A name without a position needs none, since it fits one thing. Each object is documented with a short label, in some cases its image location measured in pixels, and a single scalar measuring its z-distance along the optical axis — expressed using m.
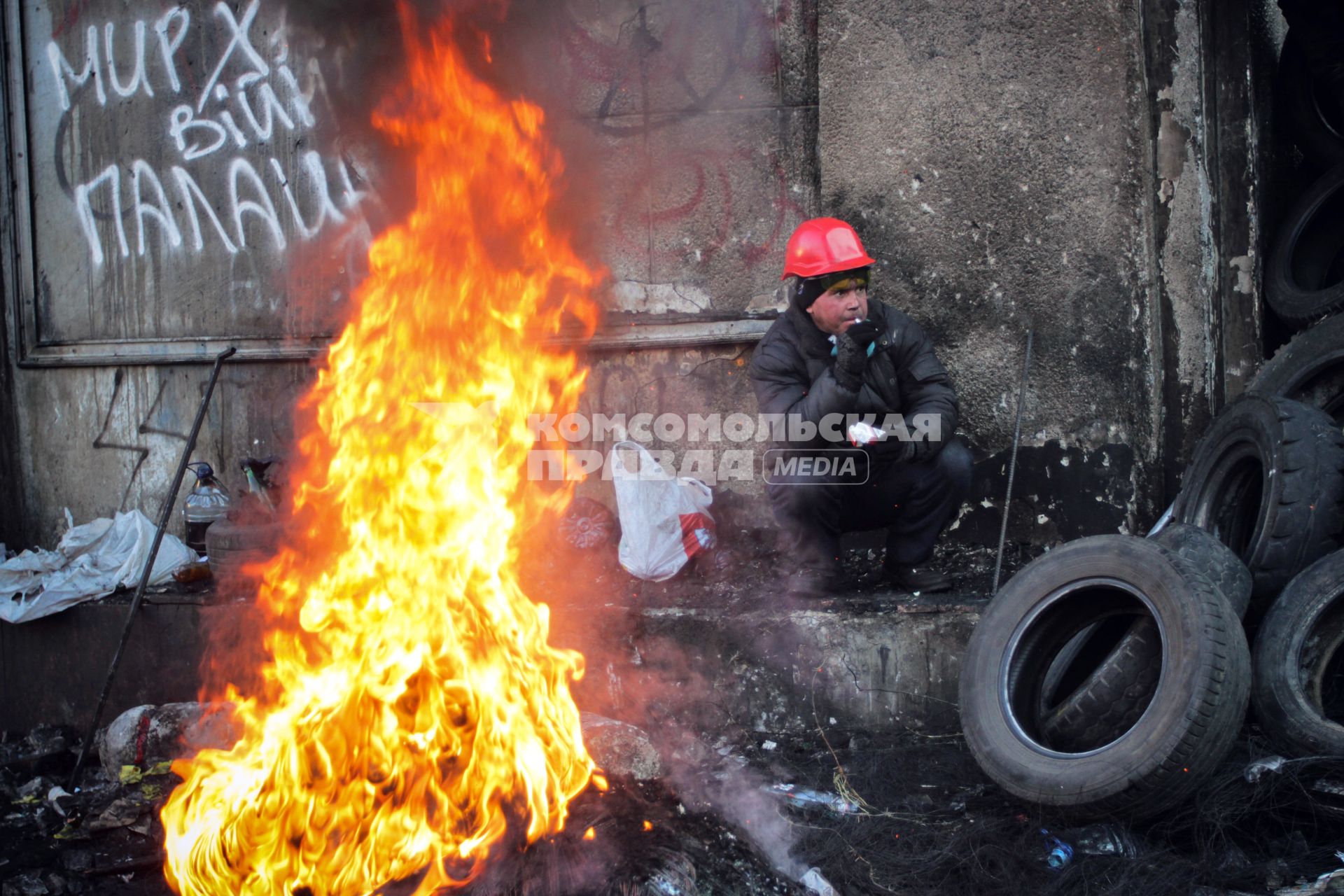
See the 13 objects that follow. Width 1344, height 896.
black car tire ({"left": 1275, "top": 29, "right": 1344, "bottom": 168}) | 5.21
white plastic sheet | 5.17
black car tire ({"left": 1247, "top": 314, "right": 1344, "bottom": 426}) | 4.22
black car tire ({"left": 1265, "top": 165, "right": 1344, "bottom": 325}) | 4.97
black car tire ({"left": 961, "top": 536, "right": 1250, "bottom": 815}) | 2.95
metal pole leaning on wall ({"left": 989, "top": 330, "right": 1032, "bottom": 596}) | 4.38
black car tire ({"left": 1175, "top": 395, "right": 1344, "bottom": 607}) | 3.64
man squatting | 4.55
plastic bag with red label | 4.87
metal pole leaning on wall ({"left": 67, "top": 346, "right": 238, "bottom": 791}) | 4.51
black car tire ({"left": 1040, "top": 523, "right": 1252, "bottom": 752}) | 3.30
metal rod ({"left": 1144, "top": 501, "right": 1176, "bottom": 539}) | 4.46
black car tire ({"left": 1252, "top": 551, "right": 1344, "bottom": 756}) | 3.13
